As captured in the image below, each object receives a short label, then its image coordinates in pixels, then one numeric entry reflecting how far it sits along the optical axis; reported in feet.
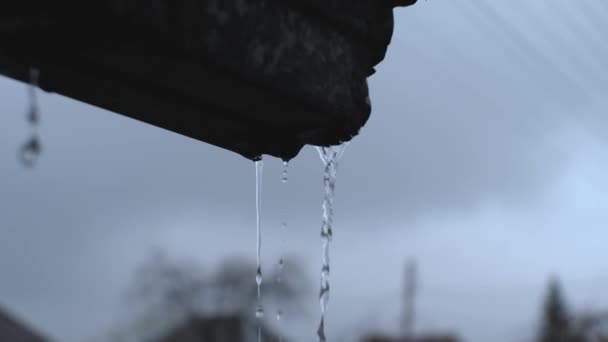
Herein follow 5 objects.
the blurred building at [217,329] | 107.55
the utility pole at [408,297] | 83.20
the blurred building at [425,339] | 116.67
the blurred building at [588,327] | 90.84
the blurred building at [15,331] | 61.17
